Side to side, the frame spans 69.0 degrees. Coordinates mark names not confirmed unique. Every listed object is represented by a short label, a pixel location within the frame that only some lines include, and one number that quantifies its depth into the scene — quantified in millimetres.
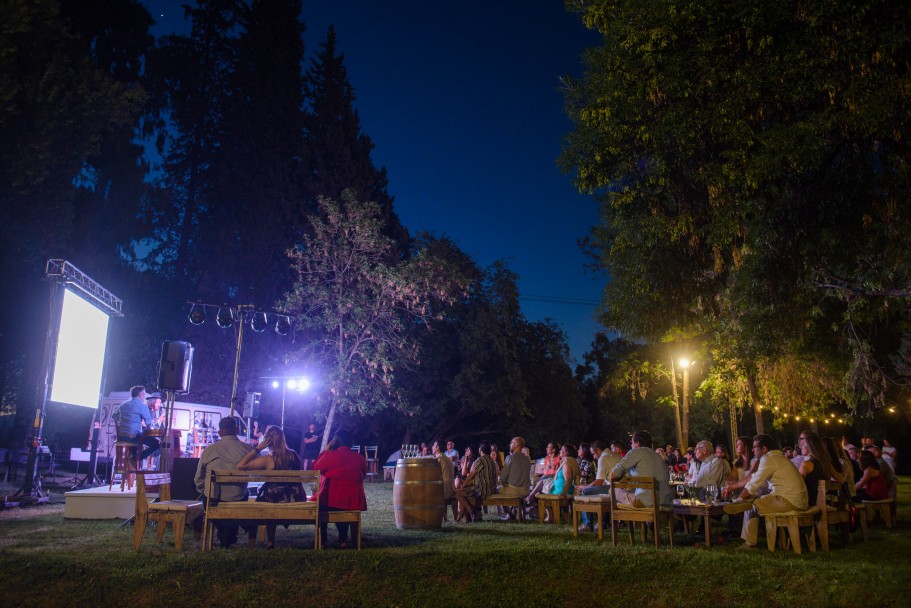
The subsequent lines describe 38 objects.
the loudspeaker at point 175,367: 12242
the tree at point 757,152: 8492
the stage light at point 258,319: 16844
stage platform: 9578
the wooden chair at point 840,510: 7720
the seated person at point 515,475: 10570
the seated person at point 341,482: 7434
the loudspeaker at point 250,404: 18756
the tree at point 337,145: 32188
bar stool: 10938
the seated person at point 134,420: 11645
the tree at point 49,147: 17500
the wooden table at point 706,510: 7340
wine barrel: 8867
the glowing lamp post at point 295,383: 19609
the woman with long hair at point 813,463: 7641
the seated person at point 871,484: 9527
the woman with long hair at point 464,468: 11623
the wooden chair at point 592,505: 7789
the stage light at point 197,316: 14720
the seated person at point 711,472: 8680
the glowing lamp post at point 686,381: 19422
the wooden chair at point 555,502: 10055
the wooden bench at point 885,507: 9469
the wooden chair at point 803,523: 7027
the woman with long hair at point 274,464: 7543
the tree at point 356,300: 21203
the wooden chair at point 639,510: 7220
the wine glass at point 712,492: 7887
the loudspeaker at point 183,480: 8062
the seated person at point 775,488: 7152
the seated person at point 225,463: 7430
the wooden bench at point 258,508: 7062
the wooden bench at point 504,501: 10350
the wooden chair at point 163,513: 7082
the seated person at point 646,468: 7742
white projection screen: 12367
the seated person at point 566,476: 10344
